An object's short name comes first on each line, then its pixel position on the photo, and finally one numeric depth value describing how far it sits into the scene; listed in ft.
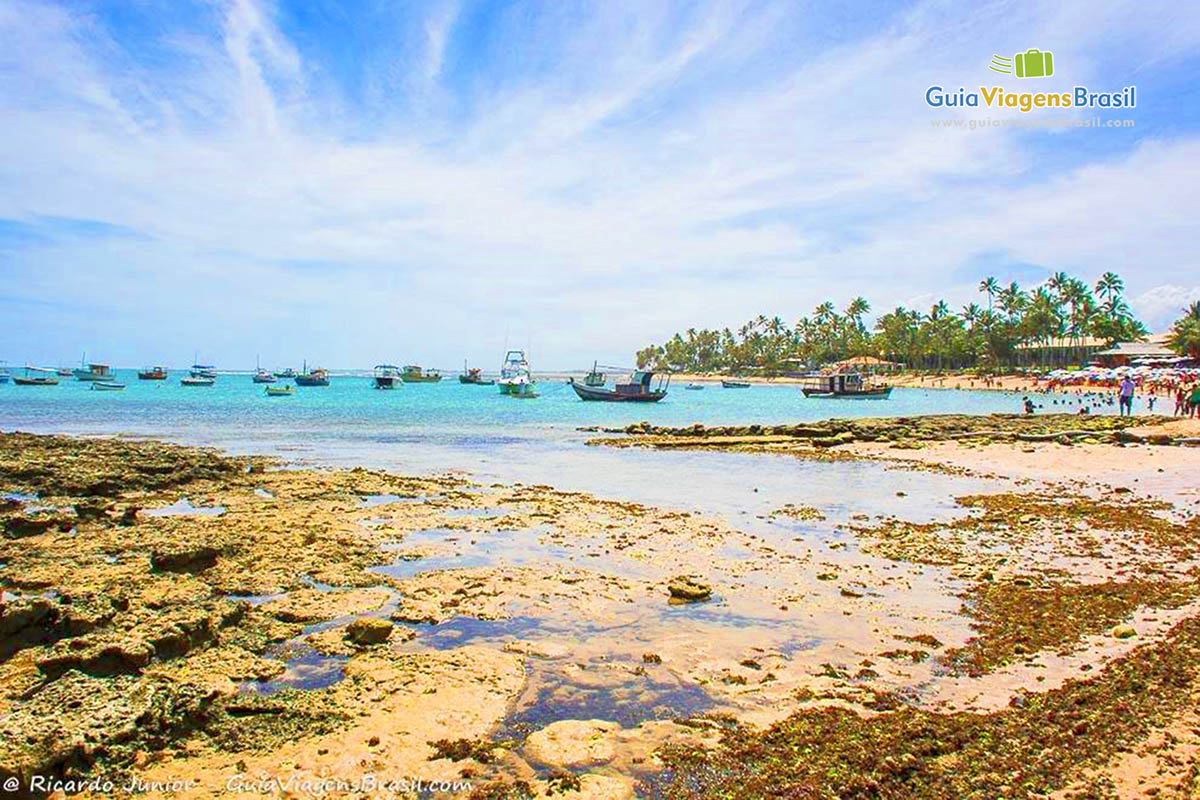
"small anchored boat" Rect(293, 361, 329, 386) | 448.49
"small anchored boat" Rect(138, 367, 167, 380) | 541.34
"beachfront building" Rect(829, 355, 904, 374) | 496.43
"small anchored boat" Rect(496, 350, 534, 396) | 333.60
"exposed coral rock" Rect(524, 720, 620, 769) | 19.17
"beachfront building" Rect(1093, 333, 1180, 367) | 310.31
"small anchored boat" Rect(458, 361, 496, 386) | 487.41
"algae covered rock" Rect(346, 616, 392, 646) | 27.40
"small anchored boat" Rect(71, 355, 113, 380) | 445.95
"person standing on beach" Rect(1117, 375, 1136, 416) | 137.69
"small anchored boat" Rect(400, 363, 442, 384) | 542.98
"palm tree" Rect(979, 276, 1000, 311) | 489.26
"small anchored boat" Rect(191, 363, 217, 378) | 594.12
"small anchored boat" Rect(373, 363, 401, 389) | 428.60
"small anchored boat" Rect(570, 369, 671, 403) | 268.00
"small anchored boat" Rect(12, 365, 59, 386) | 427.74
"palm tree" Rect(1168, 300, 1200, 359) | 286.05
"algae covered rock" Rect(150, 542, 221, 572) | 36.11
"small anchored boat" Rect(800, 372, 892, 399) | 286.87
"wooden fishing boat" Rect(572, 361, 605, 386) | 281.54
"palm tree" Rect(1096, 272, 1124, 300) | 424.46
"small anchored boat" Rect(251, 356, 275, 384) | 518.78
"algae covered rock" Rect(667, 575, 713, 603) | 33.73
